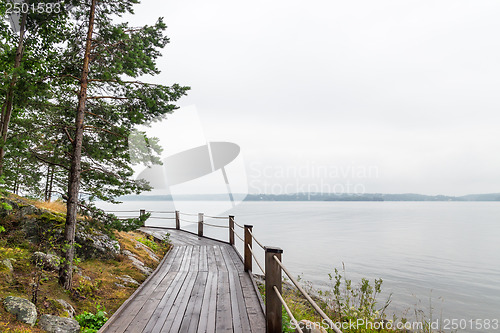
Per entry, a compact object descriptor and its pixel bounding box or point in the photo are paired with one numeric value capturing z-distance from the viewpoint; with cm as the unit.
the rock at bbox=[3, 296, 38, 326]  396
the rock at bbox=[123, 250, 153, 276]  764
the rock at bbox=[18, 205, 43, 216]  704
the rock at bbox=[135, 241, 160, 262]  927
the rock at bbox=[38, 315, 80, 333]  402
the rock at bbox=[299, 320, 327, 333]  286
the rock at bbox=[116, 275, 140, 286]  658
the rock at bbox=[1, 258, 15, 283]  474
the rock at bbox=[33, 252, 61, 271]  559
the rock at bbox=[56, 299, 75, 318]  465
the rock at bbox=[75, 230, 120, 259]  720
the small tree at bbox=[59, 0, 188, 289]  548
